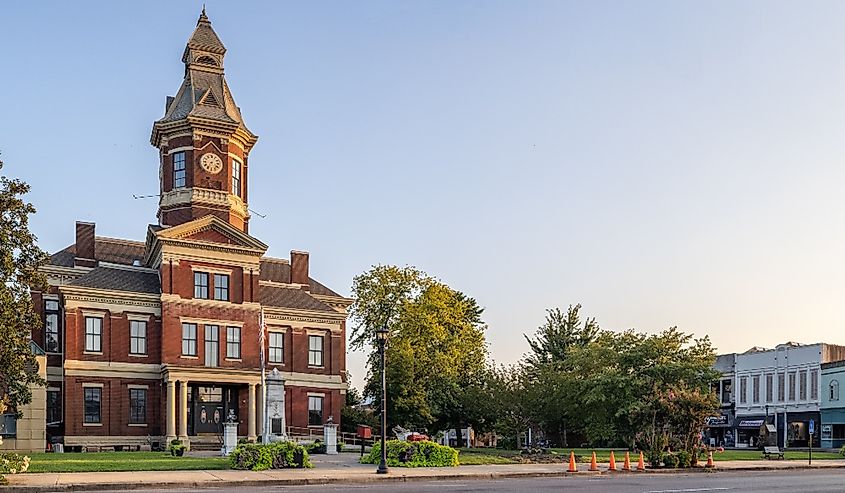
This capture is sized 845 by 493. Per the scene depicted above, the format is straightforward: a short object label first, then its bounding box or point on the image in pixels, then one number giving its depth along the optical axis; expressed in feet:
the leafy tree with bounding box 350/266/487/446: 198.18
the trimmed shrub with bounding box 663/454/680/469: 113.07
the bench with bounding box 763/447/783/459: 141.18
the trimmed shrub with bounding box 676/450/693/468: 113.29
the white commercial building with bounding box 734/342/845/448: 226.99
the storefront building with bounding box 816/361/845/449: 215.31
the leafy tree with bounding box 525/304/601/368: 239.91
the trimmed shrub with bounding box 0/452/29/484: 84.13
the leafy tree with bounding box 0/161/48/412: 89.35
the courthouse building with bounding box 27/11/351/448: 167.43
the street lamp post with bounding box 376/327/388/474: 97.14
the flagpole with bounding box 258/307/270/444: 148.15
